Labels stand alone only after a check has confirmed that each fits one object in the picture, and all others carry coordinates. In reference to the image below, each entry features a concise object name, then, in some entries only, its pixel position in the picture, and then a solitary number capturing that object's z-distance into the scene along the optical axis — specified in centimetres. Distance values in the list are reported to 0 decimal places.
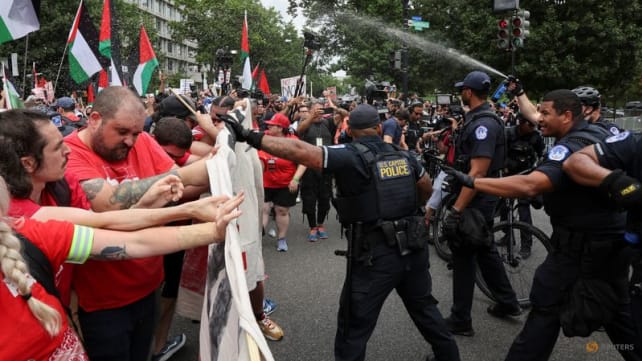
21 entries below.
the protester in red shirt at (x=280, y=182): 612
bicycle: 447
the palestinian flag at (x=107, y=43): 601
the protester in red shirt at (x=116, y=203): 218
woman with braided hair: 130
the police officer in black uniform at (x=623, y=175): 220
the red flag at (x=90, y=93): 1178
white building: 7031
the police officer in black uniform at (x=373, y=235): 281
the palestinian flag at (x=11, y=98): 324
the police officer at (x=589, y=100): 360
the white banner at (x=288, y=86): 1322
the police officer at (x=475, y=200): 371
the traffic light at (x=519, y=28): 923
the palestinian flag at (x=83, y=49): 577
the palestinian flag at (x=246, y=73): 1038
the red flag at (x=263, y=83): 1451
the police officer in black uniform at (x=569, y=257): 259
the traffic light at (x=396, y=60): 1706
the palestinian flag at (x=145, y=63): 726
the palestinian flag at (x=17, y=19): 368
